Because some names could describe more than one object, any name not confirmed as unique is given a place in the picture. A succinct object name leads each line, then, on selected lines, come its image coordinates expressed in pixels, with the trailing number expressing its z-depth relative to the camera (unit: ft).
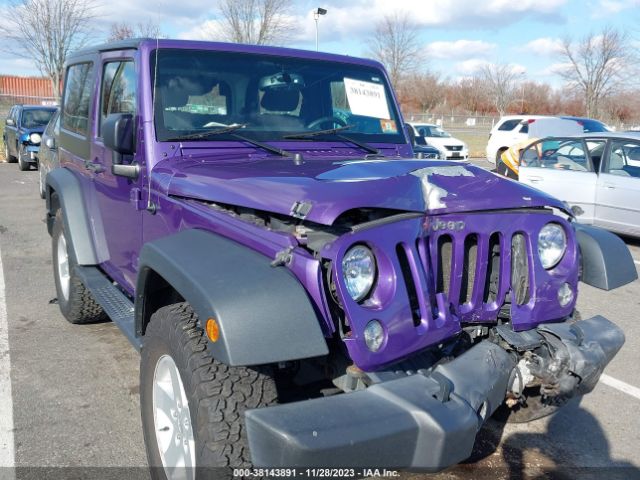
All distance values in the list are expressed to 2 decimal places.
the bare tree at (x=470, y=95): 173.58
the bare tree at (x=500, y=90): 152.05
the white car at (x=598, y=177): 26.48
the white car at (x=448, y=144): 66.35
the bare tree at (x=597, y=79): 101.81
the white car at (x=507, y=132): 58.59
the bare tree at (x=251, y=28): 68.03
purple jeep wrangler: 6.46
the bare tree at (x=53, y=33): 68.90
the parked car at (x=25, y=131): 48.32
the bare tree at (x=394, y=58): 95.40
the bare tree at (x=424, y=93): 167.98
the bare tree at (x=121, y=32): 62.03
